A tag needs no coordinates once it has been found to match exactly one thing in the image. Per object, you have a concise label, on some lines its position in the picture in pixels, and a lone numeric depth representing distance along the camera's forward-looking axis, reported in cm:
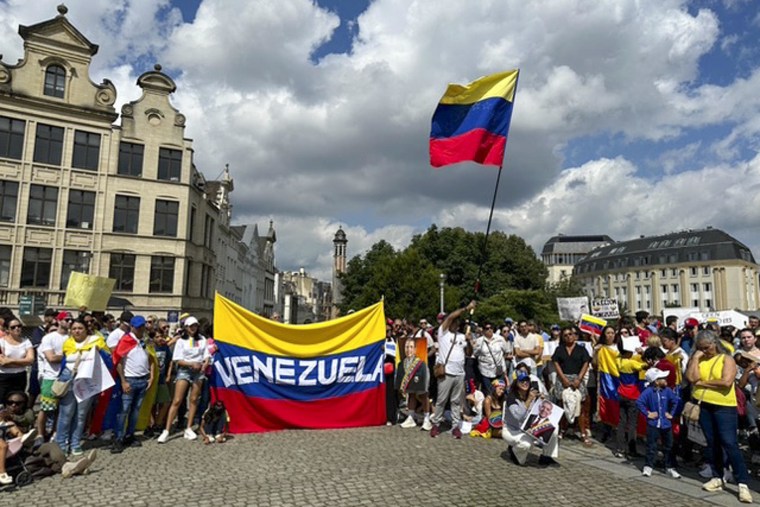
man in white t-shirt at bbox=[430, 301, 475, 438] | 976
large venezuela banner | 968
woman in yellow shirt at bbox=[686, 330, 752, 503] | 650
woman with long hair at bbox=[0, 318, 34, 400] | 768
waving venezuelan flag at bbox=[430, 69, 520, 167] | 1063
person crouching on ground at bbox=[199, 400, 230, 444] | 883
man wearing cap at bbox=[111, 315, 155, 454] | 829
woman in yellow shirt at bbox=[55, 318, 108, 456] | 762
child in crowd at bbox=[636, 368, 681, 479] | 738
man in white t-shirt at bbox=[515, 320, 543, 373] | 1164
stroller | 642
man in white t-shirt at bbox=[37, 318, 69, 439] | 757
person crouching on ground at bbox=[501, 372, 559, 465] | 779
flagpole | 970
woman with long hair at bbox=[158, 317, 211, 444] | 899
